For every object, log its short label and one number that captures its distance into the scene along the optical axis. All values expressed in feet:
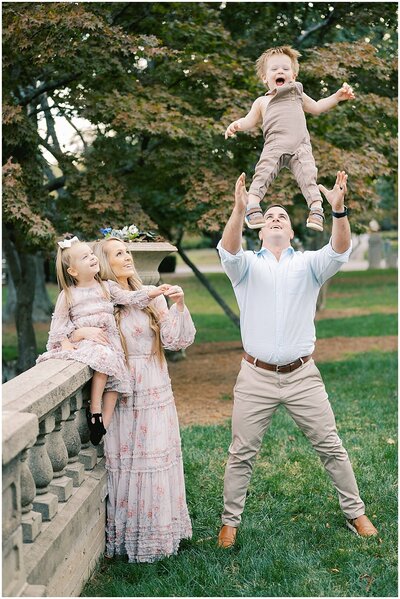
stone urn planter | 15.38
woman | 13.50
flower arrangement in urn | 14.79
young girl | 13.03
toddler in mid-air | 13.01
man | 13.78
